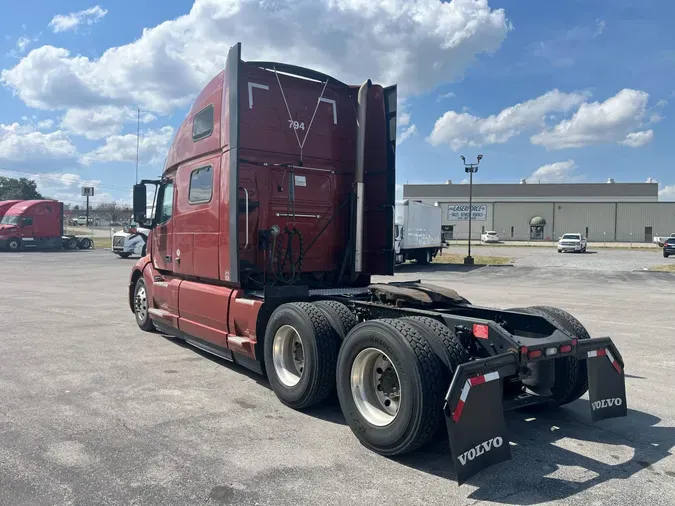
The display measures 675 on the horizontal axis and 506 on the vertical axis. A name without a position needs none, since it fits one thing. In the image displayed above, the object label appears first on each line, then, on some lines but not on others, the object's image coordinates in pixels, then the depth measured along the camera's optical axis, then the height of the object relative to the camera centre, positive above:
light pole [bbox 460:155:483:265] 31.56 +4.00
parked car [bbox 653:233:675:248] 66.04 +0.10
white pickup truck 47.03 -0.30
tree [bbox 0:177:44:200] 90.06 +7.44
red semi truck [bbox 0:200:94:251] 38.81 +0.53
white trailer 25.91 +0.34
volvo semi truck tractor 3.98 -0.63
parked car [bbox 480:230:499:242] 73.38 +0.23
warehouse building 81.25 +4.49
